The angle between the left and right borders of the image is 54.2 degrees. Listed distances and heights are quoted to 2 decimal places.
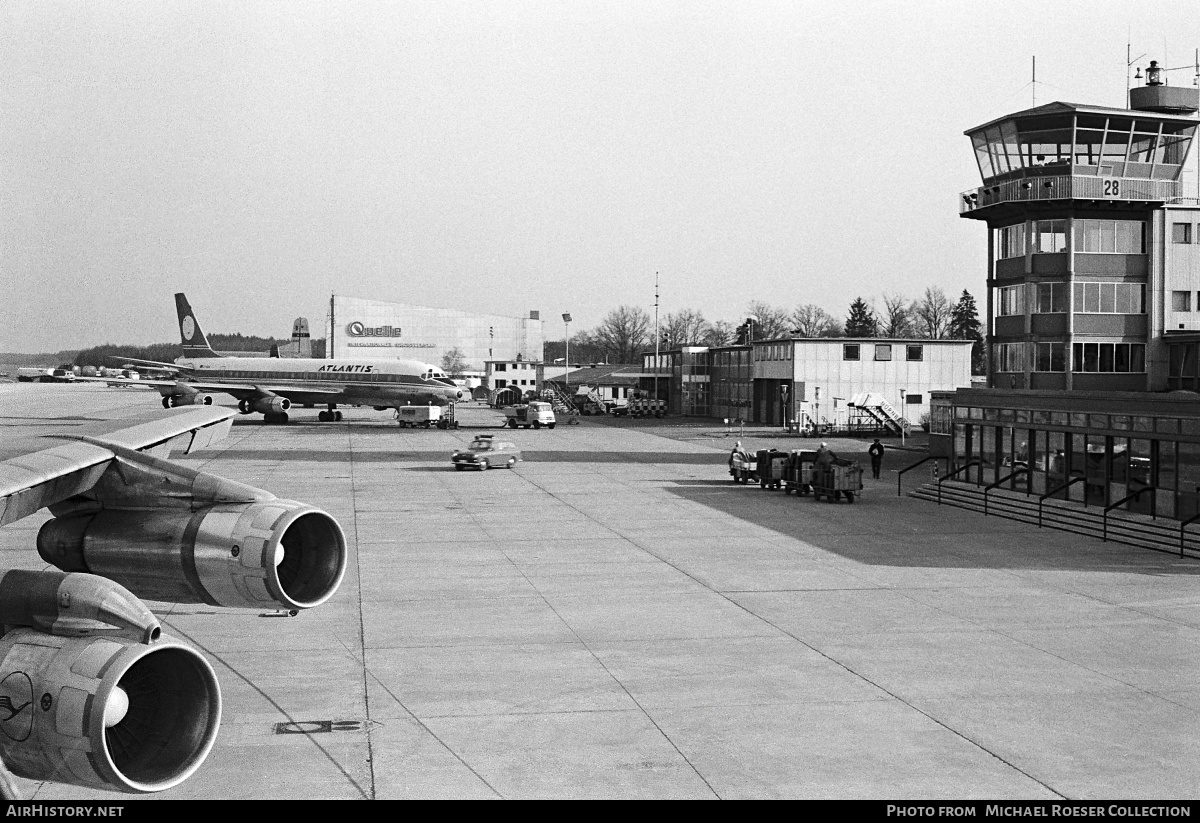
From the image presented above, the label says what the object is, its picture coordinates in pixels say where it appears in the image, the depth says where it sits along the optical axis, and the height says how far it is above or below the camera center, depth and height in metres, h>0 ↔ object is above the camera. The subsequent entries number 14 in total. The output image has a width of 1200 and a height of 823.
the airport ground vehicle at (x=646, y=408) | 112.31 -2.32
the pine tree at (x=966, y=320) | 189.12 +10.51
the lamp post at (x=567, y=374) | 145.88 +1.20
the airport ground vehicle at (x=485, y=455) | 55.59 -3.45
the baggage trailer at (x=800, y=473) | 46.19 -3.52
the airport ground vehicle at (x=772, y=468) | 48.53 -3.48
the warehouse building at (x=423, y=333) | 177.12 +7.82
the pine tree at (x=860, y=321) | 171.38 +9.36
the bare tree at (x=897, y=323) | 191.50 +10.32
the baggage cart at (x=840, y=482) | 44.03 -3.70
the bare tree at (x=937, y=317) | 194.75 +11.40
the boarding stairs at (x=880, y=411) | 87.30 -1.97
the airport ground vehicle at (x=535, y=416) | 89.44 -2.49
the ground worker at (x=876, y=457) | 55.06 -3.42
